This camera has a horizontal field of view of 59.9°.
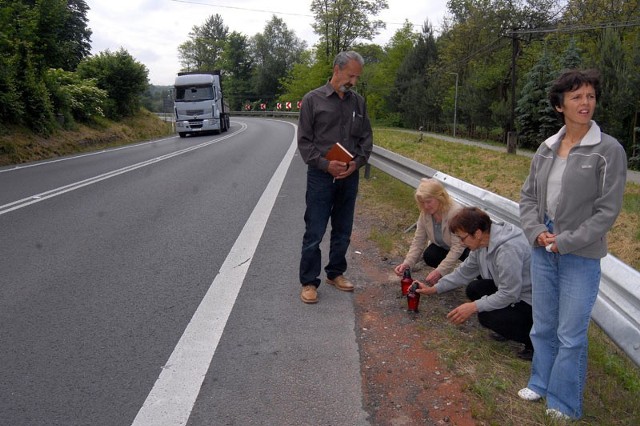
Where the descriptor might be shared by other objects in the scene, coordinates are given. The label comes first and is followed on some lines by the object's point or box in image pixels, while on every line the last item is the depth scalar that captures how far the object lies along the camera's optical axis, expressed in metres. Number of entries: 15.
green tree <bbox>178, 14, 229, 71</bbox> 109.46
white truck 29.44
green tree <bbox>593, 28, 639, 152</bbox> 22.55
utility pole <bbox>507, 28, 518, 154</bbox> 26.27
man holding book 4.35
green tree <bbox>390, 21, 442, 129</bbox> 54.91
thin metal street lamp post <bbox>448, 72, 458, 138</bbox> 45.81
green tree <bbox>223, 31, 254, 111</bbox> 98.00
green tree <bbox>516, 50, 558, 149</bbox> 31.60
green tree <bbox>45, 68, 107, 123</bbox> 21.50
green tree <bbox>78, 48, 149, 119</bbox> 28.34
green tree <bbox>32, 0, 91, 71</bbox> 21.11
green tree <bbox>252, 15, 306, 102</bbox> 93.94
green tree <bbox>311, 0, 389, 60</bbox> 61.88
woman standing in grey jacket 2.48
